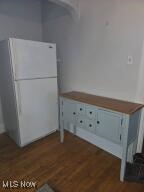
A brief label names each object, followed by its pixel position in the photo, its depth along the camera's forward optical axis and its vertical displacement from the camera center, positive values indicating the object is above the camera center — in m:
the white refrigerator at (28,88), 2.06 -0.34
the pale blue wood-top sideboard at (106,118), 1.63 -0.66
